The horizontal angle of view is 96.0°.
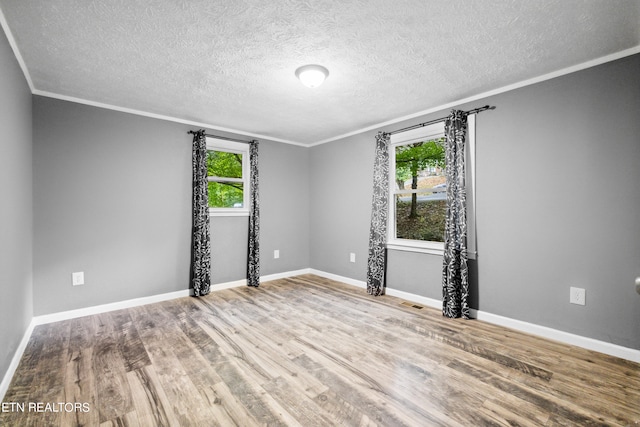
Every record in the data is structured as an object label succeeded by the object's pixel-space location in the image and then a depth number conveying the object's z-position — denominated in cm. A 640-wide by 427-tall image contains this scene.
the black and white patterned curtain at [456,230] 309
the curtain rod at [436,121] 300
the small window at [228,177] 429
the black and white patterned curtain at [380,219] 397
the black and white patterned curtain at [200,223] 387
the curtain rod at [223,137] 394
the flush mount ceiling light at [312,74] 245
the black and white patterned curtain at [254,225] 440
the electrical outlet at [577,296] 245
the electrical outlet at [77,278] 312
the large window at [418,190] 364
